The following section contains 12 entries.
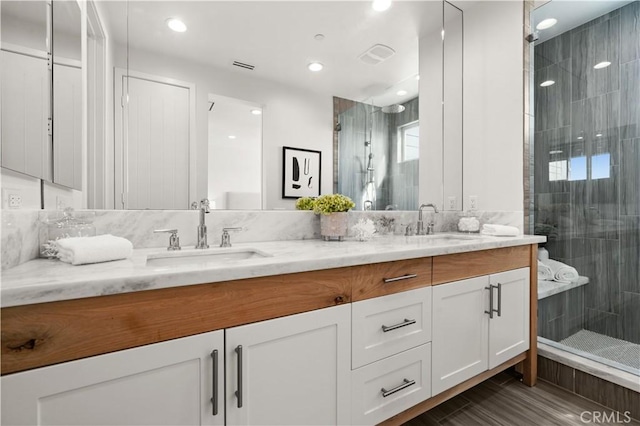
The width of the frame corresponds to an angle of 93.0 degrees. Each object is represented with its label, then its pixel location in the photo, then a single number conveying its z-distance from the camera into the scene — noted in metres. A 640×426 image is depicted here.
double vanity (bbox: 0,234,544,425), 0.64
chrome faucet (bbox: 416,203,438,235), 2.04
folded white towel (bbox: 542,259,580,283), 2.20
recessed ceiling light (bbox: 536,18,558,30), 2.09
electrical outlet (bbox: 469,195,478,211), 2.27
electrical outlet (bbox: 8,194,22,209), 0.81
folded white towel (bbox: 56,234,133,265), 0.84
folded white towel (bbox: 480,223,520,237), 1.86
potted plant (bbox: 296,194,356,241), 1.55
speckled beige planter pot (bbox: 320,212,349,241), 1.55
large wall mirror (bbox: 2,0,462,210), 1.30
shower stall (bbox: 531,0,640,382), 1.98
